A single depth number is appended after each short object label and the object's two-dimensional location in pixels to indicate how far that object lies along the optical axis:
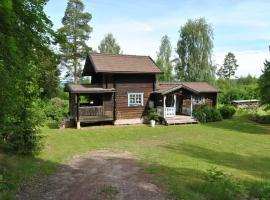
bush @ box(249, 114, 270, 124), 30.41
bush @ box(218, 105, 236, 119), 32.16
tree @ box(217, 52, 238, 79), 101.31
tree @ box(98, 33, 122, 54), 57.99
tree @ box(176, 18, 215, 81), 49.81
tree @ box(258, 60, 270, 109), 26.08
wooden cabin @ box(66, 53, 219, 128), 25.42
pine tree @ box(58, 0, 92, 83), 45.12
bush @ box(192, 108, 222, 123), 29.11
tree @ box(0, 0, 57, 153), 6.57
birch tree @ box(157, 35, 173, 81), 58.91
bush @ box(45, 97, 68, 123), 28.21
